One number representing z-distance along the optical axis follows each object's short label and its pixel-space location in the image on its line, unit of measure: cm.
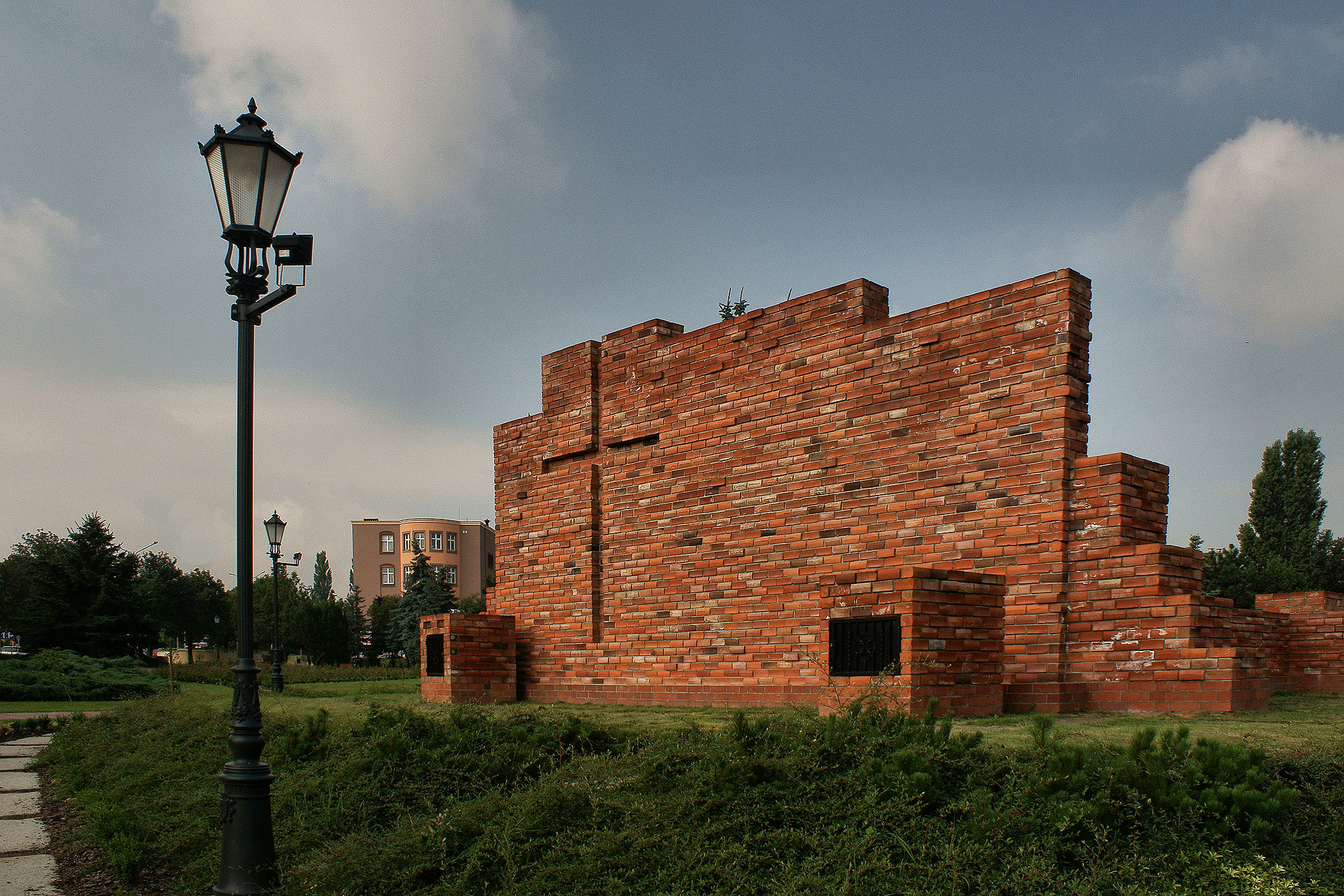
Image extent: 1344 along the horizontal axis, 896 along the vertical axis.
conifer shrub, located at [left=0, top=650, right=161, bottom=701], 1995
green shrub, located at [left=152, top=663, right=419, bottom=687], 2480
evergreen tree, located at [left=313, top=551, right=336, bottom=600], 8519
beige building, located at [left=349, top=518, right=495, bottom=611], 7281
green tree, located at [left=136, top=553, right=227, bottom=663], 4675
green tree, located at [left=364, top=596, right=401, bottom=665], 5228
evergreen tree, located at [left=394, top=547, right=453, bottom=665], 4391
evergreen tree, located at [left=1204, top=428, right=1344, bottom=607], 3403
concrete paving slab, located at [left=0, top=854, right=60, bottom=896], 548
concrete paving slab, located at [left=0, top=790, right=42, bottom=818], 801
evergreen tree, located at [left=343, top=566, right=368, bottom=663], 4916
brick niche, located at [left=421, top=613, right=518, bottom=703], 1163
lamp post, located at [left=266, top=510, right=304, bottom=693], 1816
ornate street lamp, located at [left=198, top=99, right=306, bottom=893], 463
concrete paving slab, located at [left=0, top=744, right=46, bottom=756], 1216
